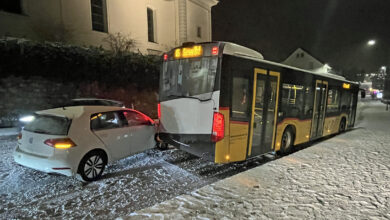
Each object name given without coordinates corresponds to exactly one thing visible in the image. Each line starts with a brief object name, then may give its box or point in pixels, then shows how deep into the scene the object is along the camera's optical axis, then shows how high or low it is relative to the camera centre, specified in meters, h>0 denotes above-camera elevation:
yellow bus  4.64 -0.35
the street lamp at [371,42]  16.61 +3.71
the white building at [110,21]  11.21 +4.49
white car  4.14 -1.16
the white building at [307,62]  46.97 +6.00
